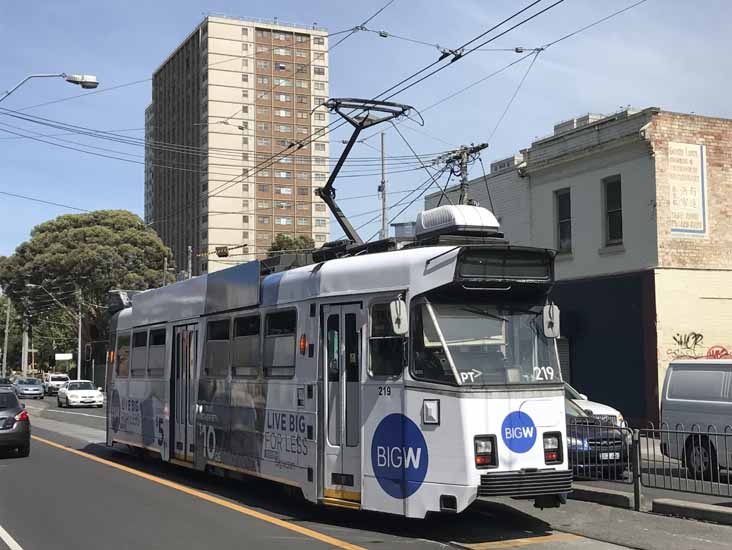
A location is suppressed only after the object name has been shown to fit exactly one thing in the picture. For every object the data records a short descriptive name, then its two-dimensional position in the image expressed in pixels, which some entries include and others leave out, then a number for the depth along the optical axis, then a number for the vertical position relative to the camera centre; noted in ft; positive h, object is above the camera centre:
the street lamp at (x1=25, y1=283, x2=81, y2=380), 188.63 +11.65
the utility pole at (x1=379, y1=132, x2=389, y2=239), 108.68 +20.81
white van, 41.70 -3.04
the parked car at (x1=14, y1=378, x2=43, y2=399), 184.44 -7.42
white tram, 28.63 -0.81
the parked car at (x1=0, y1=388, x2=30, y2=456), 57.41 -4.94
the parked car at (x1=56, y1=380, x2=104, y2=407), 143.95 -6.86
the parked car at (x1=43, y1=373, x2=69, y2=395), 201.79 -6.71
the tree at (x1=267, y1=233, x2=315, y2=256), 211.61 +28.55
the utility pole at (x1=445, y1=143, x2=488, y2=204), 91.77 +21.55
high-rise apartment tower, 300.81 +79.25
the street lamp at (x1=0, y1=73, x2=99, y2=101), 63.00 +20.32
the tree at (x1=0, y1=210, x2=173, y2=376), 187.32 +20.40
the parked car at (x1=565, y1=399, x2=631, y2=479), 38.30 -4.41
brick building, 72.79 +9.11
